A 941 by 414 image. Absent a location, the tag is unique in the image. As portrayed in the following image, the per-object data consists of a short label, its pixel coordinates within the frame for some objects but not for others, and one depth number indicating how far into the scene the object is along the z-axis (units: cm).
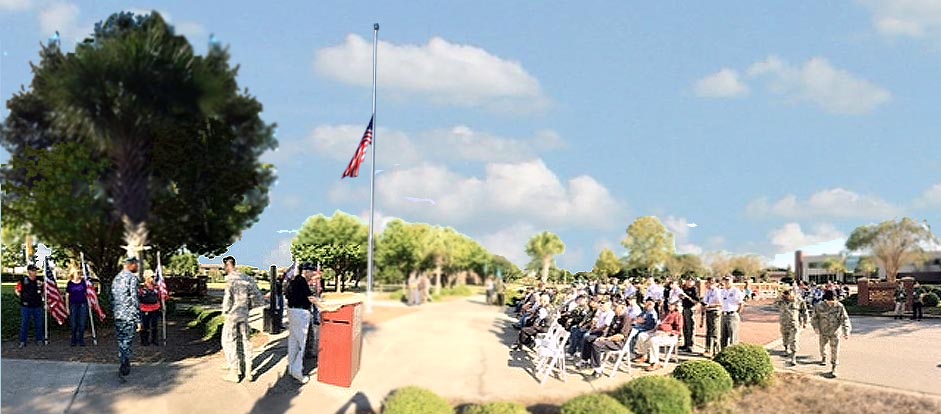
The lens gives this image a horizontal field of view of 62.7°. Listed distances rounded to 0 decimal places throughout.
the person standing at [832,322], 1294
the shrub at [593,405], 738
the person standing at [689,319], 1460
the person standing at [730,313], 1403
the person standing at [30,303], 1174
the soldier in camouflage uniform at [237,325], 784
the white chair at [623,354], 1034
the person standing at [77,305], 926
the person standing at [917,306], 2823
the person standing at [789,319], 1434
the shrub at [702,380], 998
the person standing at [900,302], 2853
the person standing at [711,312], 1411
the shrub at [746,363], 1110
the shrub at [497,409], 675
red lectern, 693
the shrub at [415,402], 649
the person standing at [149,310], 862
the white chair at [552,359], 864
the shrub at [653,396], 829
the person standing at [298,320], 782
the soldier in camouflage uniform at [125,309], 636
